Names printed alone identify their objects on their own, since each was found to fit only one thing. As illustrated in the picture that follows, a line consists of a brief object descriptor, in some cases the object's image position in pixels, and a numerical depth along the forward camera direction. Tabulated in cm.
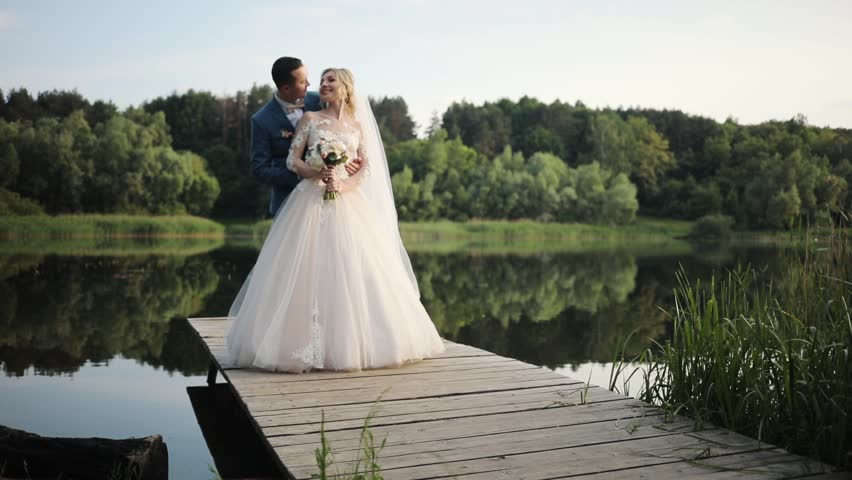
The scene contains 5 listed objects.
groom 595
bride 520
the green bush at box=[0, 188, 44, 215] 3950
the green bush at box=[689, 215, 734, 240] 5044
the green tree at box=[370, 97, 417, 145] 6825
